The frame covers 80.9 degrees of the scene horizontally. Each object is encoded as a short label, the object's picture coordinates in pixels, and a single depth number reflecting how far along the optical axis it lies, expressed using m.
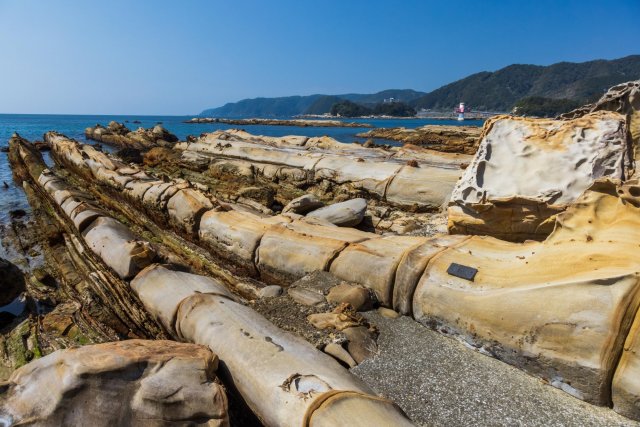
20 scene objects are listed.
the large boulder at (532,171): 5.50
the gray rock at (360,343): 4.44
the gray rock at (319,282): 5.72
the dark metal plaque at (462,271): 4.51
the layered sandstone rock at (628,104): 6.16
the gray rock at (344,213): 8.97
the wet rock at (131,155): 22.00
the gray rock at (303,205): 10.01
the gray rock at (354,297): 5.27
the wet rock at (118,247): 6.57
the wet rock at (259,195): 12.05
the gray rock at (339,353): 4.30
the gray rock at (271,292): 5.83
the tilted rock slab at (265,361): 3.20
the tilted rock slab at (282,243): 5.51
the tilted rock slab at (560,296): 3.37
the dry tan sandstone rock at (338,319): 4.81
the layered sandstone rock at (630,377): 3.19
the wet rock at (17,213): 13.91
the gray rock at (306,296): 5.38
